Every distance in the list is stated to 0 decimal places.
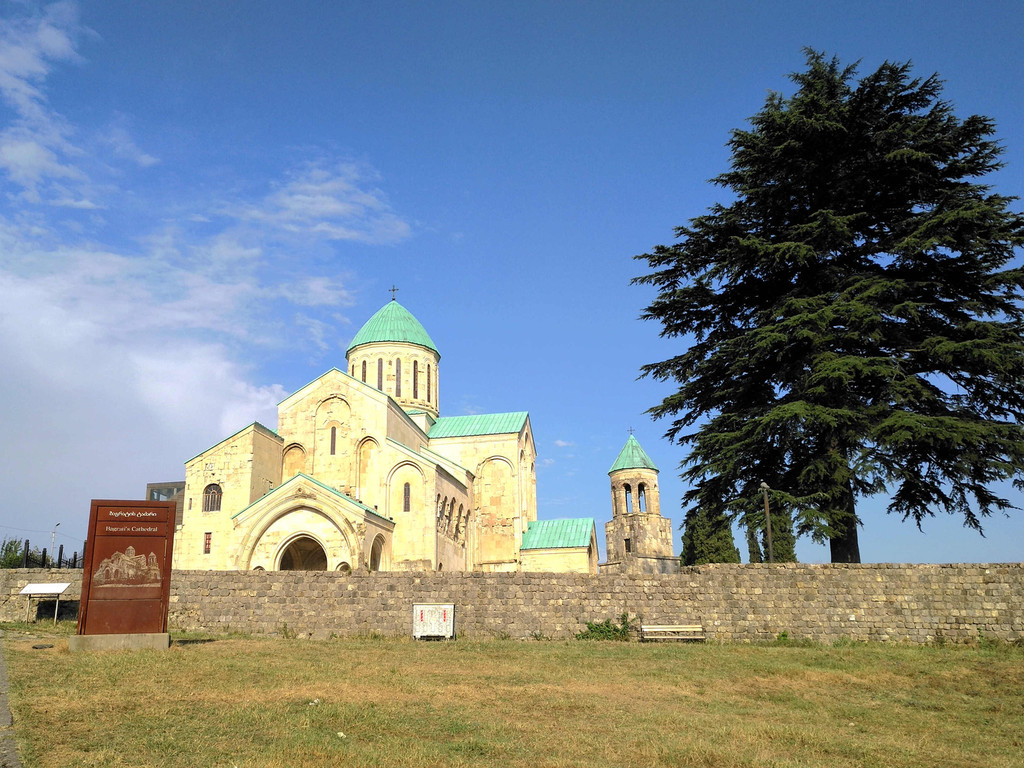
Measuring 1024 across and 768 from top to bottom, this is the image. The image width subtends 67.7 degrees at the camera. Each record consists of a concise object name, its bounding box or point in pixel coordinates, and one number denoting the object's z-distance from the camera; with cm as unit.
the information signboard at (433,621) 1480
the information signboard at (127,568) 1176
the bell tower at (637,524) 3509
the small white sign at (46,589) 1641
